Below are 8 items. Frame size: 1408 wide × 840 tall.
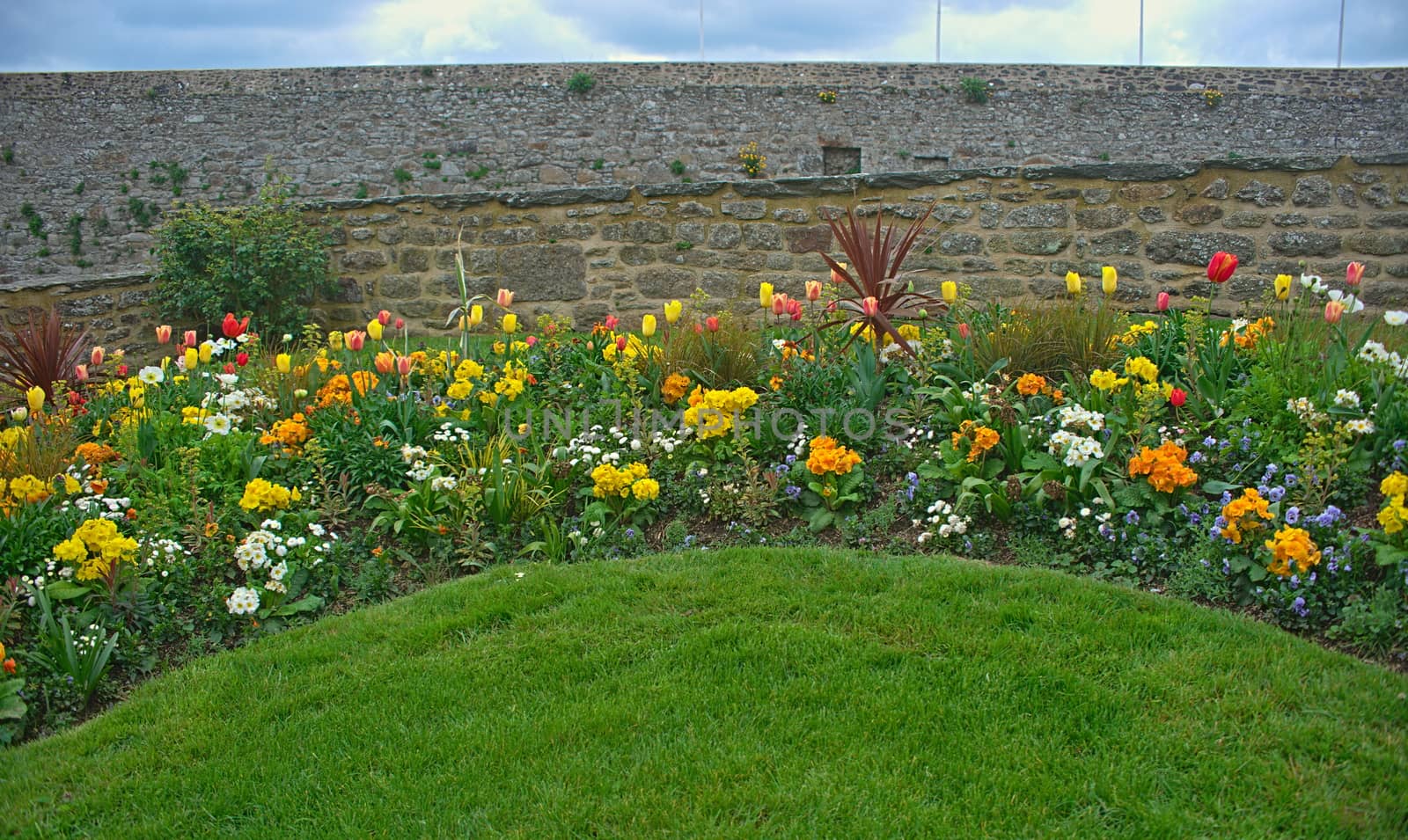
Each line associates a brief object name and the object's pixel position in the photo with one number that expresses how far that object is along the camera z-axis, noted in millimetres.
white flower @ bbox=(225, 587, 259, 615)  3377
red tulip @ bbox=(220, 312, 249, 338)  5066
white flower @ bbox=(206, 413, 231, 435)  4258
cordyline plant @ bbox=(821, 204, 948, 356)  4809
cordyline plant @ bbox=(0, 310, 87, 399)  5285
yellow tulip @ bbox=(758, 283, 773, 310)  5105
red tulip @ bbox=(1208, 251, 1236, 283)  4383
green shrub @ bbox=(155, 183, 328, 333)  7590
